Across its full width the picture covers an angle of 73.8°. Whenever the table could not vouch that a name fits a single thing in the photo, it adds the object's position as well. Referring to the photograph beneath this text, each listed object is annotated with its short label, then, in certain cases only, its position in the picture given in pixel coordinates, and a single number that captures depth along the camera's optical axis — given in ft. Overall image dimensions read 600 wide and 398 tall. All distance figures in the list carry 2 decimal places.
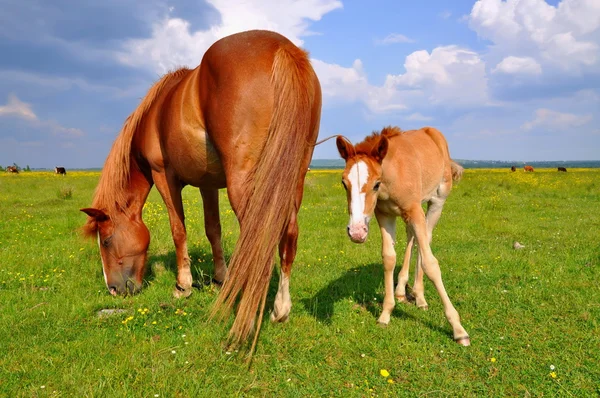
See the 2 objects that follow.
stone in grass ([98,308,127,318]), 14.56
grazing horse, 10.68
